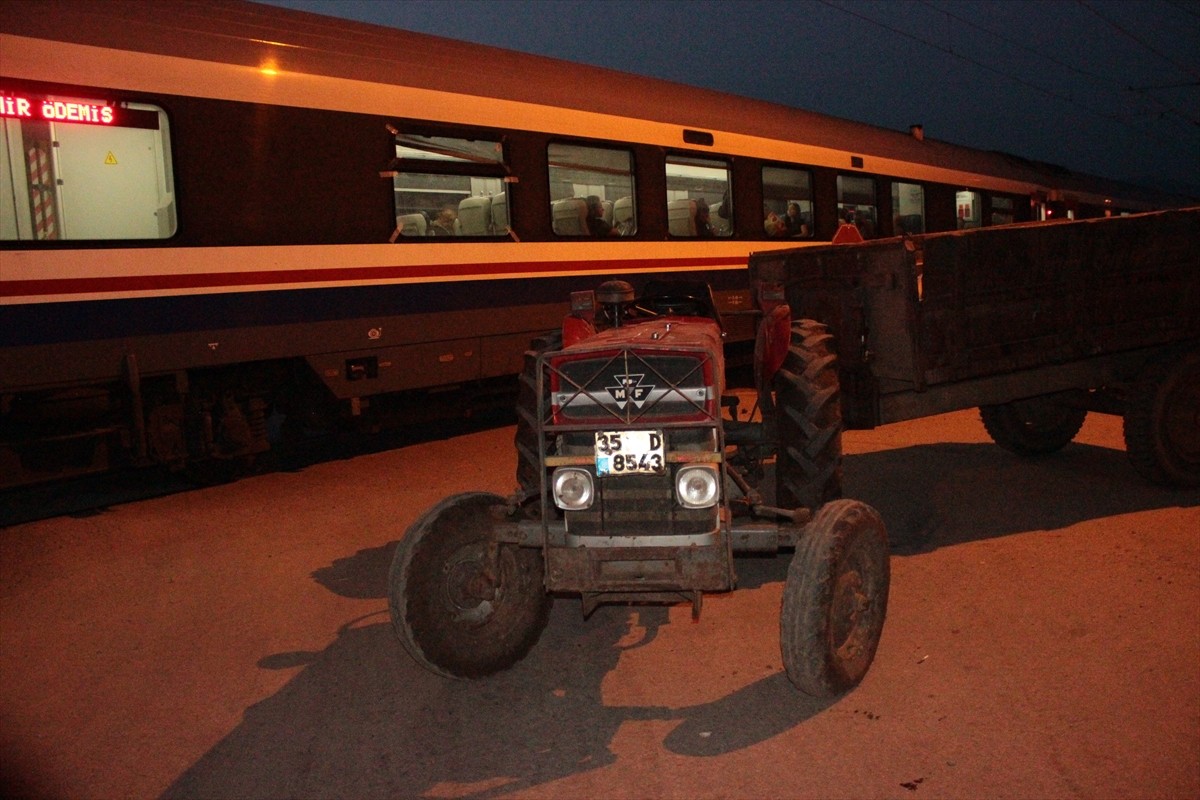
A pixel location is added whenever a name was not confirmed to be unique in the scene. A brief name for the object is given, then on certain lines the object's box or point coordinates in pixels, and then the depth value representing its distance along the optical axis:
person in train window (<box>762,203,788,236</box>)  14.00
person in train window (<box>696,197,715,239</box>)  12.95
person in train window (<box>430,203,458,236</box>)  10.09
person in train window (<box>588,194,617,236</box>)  11.56
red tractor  4.40
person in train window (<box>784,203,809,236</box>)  14.45
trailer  6.49
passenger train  7.73
